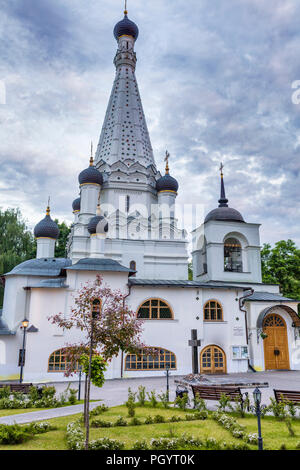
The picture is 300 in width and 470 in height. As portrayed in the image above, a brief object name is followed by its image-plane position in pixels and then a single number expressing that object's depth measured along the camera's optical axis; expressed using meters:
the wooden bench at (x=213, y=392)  10.95
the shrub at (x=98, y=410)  10.07
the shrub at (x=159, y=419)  9.14
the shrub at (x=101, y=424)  8.72
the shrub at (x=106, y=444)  6.77
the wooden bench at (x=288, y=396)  10.00
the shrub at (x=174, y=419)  9.27
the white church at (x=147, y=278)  18.91
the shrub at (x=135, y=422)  8.90
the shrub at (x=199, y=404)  10.19
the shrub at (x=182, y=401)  10.66
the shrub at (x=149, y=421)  9.09
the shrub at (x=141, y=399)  11.37
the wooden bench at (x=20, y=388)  13.20
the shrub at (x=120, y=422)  8.81
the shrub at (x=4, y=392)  12.35
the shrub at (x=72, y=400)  12.02
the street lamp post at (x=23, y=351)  16.11
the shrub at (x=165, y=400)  10.94
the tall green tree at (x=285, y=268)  31.20
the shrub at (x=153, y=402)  11.09
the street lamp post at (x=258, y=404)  6.53
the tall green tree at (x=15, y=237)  30.42
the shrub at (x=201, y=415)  9.55
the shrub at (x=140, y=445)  6.70
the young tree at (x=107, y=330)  9.11
